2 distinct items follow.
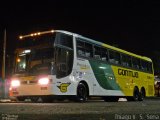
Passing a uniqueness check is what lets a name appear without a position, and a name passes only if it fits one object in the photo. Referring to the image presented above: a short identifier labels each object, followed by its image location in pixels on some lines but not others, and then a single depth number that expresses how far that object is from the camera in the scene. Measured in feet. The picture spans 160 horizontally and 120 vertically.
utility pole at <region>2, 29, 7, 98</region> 69.86
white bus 40.78
